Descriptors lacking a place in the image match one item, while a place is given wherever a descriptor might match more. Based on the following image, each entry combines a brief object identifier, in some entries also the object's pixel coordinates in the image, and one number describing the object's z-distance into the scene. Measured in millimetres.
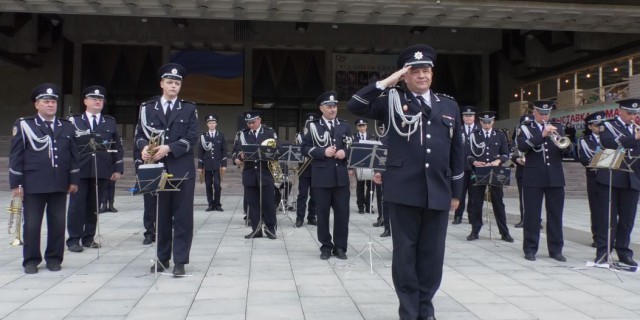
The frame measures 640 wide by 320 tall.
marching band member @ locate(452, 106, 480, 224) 9766
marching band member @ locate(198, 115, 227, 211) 13164
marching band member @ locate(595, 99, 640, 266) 6723
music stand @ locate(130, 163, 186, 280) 5531
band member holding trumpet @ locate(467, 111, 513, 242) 9071
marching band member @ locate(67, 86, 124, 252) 7562
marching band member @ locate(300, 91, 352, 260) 6949
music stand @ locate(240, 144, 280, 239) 8508
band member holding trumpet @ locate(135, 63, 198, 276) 5916
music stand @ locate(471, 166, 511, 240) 8328
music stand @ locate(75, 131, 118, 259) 7111
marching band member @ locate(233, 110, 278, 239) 8758
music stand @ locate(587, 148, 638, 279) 6332
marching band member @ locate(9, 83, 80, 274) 6195
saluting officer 4090
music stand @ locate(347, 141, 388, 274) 6203
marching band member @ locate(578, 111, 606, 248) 7511
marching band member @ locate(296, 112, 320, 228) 10602
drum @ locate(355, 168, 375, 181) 10139
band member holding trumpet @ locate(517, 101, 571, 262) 7176
